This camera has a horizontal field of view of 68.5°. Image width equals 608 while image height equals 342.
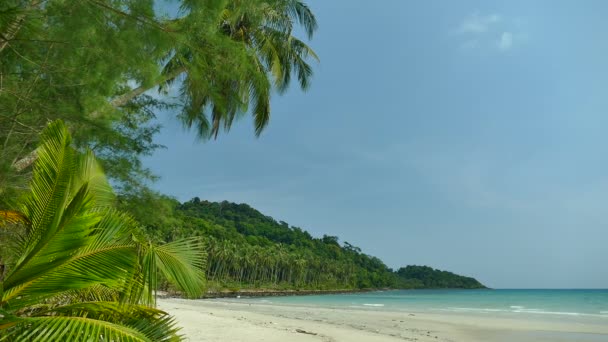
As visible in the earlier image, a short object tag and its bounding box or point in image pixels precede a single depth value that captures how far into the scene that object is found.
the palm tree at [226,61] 4.64
